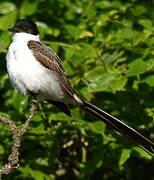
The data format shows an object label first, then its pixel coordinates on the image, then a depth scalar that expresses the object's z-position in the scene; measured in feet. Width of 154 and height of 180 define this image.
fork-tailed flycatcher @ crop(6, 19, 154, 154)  30.04
